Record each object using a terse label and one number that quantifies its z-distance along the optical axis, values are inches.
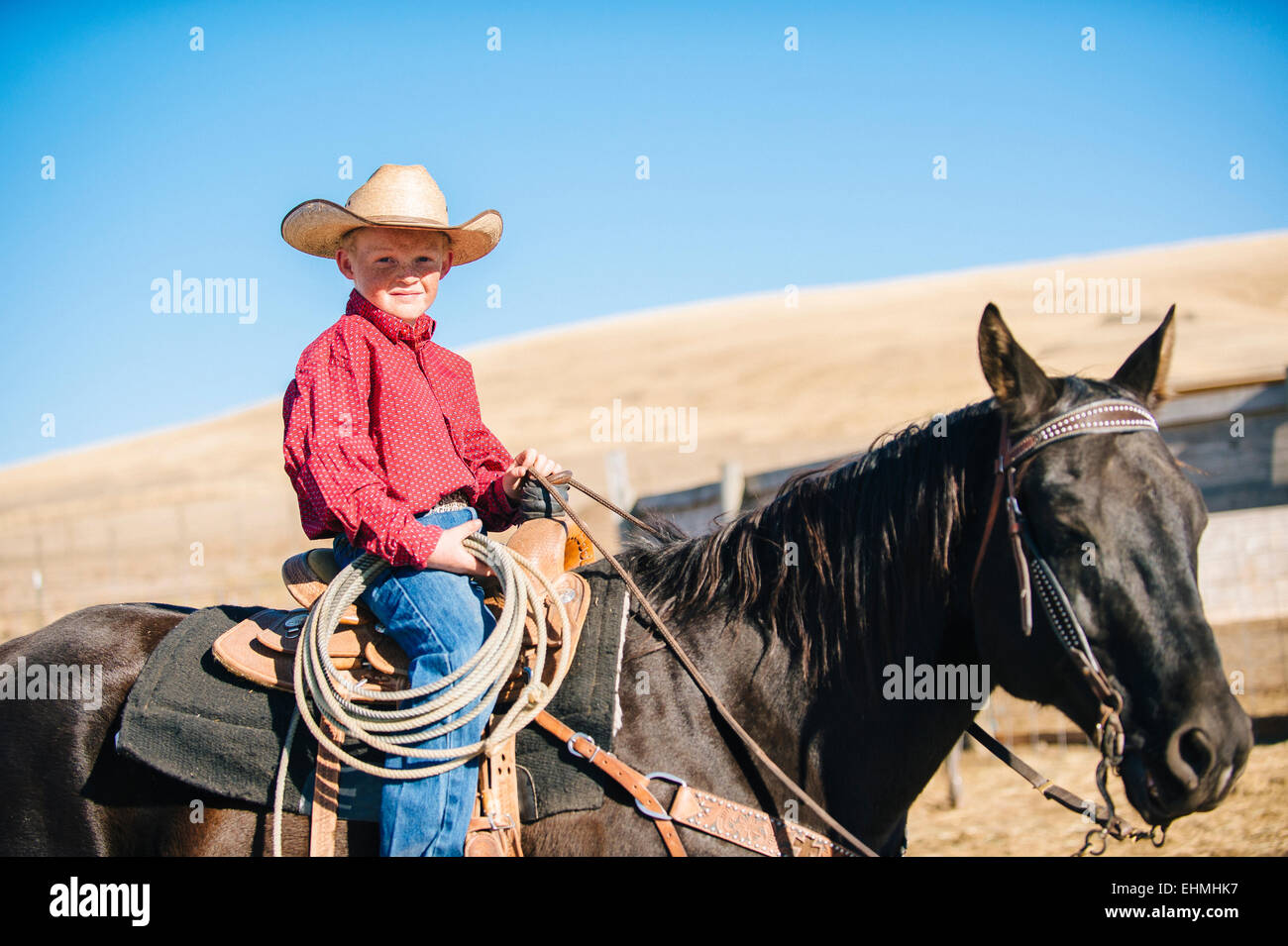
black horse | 85.3
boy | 95.5
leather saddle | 96.3
